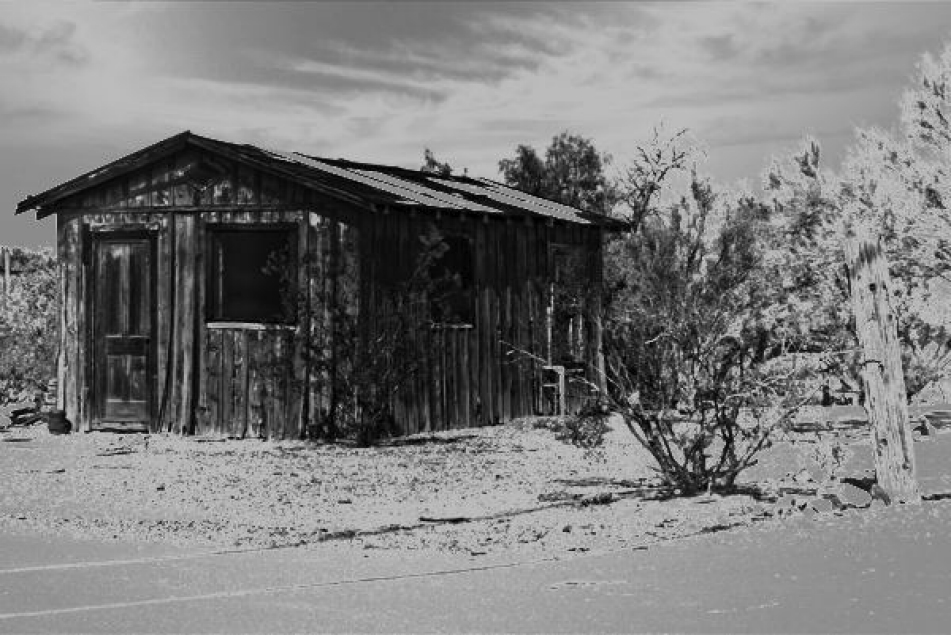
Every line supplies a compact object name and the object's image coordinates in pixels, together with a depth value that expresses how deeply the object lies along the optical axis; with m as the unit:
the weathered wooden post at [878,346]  10.55
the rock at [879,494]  10.28
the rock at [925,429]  15.50
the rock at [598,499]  10.64
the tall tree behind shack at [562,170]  31.61
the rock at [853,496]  10.31
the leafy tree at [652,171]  29.36
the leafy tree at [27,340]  21.45
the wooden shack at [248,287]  16.55
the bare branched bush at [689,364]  10.72
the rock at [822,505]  10.06
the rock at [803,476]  10.45
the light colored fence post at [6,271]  30.07
